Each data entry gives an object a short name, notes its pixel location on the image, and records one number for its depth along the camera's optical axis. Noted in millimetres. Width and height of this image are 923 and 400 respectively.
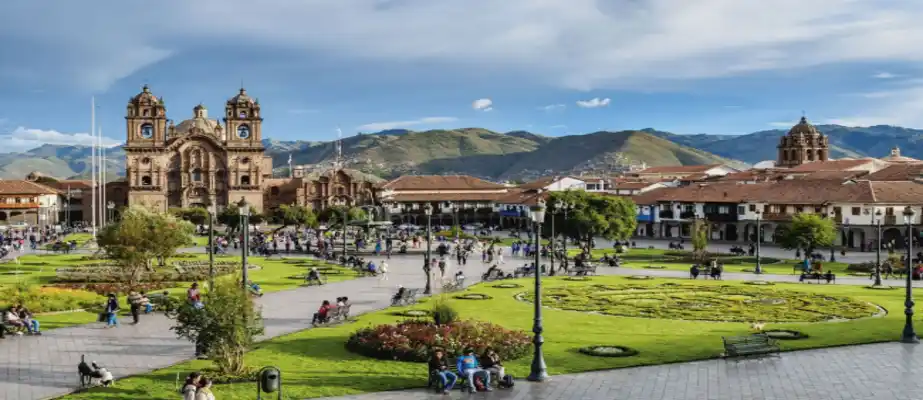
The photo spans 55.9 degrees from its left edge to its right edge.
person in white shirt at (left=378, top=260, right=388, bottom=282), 45234
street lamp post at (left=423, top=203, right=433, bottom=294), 39438
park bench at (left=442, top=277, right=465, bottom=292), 40812
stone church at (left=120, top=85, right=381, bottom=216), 131375
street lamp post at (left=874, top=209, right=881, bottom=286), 43750
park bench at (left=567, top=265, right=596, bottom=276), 49281
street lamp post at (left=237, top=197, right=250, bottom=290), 29984
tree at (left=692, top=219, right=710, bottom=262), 59262
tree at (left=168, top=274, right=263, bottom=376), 20844
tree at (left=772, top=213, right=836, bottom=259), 60625
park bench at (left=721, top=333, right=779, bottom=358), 23500
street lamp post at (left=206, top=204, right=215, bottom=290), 36722
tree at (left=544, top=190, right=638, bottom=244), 69562
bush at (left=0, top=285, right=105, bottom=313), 32750
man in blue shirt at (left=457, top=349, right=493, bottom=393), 20156
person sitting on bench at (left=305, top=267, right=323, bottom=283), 43966
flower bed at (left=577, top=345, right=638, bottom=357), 23969
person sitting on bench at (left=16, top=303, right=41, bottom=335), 27816
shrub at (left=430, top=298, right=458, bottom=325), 25453
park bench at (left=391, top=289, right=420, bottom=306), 35188
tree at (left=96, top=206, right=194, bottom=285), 41656
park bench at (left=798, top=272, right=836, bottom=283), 45581
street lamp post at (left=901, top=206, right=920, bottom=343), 26281
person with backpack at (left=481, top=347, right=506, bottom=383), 20562
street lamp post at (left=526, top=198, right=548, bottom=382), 21078
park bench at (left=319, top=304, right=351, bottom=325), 30211
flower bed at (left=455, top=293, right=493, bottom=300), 37688
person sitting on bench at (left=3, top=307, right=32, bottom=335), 27578
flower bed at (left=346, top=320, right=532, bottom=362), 23234
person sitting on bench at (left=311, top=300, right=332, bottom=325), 29656
